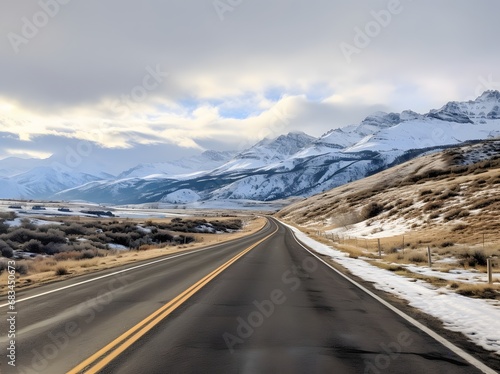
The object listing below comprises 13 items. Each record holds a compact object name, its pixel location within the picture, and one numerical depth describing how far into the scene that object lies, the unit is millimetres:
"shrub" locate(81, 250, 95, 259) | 25328
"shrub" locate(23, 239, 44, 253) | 27736
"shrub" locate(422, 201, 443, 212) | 41141
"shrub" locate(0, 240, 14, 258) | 24547
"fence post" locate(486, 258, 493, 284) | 12305
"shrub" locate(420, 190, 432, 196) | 49938
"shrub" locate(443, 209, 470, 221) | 34128
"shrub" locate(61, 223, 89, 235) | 38444
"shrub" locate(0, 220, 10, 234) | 32281
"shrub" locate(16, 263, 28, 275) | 17281
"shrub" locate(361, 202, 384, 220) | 54172
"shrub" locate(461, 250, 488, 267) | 17844
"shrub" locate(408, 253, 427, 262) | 20219
